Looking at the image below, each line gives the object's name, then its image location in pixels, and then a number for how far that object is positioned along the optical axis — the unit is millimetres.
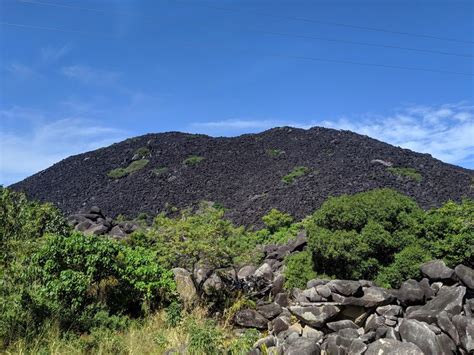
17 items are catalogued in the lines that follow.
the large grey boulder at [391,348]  5703
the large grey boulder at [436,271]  7230
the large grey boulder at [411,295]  7160
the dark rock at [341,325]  7098
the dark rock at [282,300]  8688
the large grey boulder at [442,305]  6470
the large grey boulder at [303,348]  6312
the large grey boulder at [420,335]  5922
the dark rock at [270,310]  8508
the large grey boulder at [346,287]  7285
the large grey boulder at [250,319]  8461
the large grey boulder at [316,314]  7211
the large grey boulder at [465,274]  6889
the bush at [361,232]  8211
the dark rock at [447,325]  6078
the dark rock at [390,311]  6916
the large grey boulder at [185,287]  9320
